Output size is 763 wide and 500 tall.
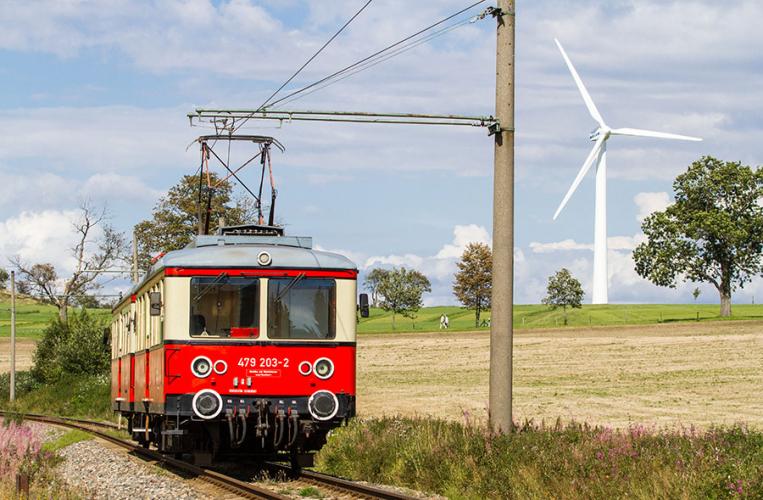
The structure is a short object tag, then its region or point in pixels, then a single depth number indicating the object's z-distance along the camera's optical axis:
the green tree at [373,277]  175.98
